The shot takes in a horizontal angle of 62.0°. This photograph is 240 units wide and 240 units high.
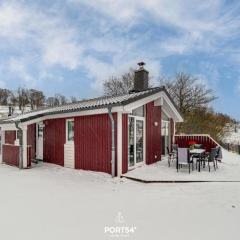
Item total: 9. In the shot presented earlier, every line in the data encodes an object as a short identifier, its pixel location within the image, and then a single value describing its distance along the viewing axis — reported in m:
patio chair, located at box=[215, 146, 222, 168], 7.75
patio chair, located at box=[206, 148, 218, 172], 7.30
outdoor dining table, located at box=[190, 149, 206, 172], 7.32
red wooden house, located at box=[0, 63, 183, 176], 6.91
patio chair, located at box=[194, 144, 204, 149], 9.08
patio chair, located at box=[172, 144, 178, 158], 9.23
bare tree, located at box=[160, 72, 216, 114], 21.25
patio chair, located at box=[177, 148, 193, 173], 7.08
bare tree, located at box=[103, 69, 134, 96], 23.77
